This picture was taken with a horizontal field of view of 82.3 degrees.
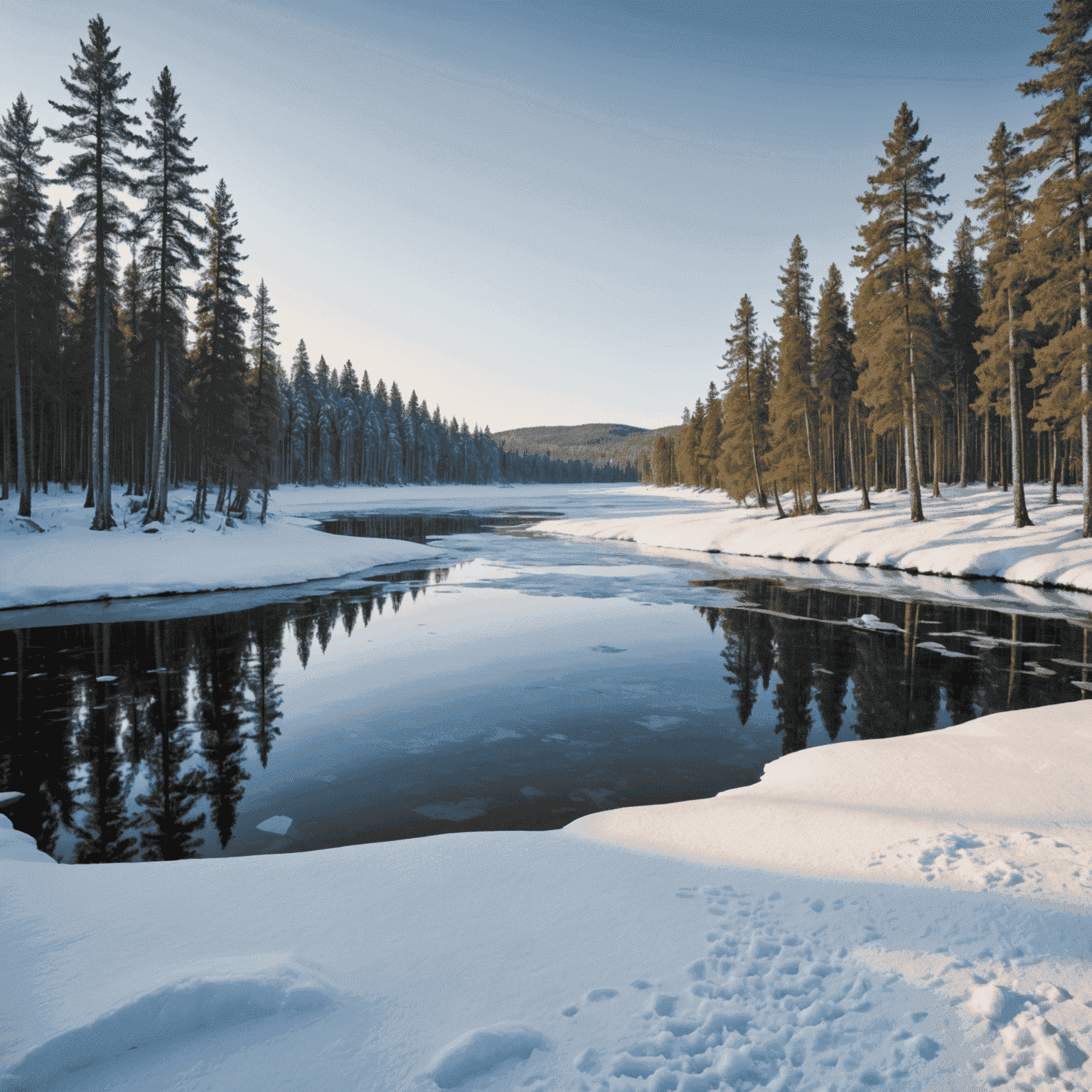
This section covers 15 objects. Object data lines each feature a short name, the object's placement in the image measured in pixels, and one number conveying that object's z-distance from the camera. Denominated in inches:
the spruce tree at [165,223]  952.9
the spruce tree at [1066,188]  778.2
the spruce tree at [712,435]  2844.5
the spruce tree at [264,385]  1411.2
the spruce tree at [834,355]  1540.4
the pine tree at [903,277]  1022.4
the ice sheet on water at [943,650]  469.3
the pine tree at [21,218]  1003.3
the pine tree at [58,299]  1115.9
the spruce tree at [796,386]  1445.6
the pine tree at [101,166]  826.2
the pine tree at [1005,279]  952.3
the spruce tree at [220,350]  1216.8
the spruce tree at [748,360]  1733.5
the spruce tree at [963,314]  1652.3
